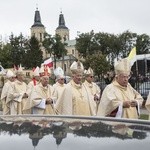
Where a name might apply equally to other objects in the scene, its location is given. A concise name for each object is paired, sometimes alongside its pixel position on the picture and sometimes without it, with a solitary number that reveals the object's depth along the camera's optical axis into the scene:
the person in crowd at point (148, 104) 3.86
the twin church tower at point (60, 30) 77.76
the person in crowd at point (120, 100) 4.00
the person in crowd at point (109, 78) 11.95
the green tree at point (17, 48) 44.57
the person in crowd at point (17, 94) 7.13
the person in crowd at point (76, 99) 4.98
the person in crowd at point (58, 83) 5.65
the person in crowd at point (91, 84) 6.42
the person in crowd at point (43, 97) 5.38
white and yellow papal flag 9.83
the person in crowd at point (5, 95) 7.45
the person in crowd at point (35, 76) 7.05
